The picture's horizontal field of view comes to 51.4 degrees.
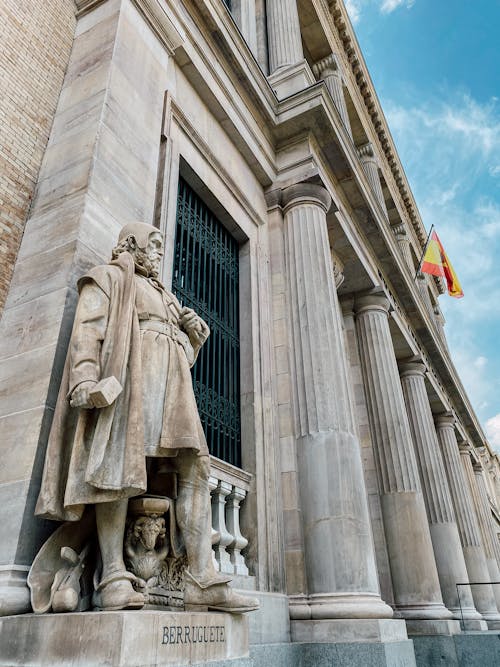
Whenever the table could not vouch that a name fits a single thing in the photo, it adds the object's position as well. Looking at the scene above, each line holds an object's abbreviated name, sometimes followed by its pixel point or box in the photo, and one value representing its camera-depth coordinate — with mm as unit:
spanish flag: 18578
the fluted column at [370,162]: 19219
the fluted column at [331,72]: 16766
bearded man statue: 3236
